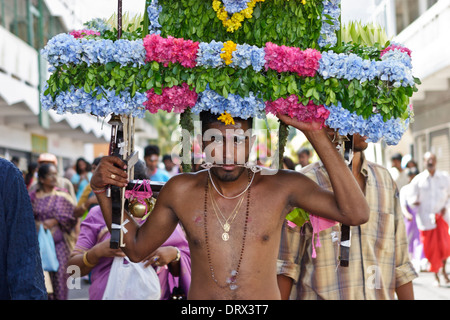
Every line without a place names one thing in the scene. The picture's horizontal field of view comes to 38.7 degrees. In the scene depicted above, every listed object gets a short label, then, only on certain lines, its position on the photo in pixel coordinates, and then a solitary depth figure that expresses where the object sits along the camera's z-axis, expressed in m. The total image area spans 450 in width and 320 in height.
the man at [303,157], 12.57
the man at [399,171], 13.30
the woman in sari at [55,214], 8.16
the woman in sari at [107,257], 4.72
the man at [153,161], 9.70
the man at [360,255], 4.17
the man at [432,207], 10.98
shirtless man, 3.28
